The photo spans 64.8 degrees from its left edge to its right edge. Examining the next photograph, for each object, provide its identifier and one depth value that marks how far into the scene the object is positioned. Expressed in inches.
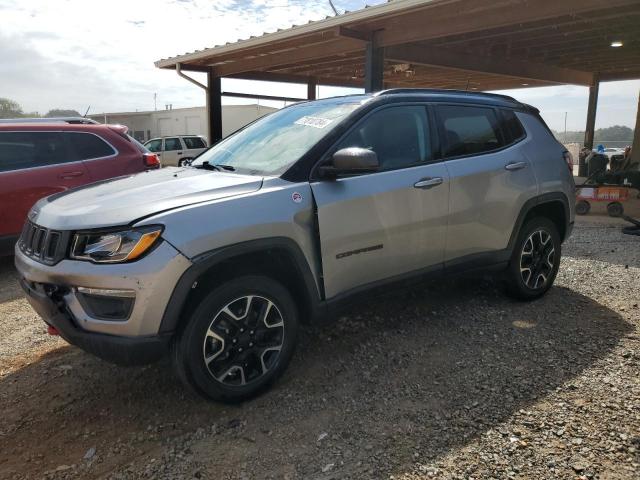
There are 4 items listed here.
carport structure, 317.4
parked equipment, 365.4
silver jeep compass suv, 100.4
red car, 219.3
